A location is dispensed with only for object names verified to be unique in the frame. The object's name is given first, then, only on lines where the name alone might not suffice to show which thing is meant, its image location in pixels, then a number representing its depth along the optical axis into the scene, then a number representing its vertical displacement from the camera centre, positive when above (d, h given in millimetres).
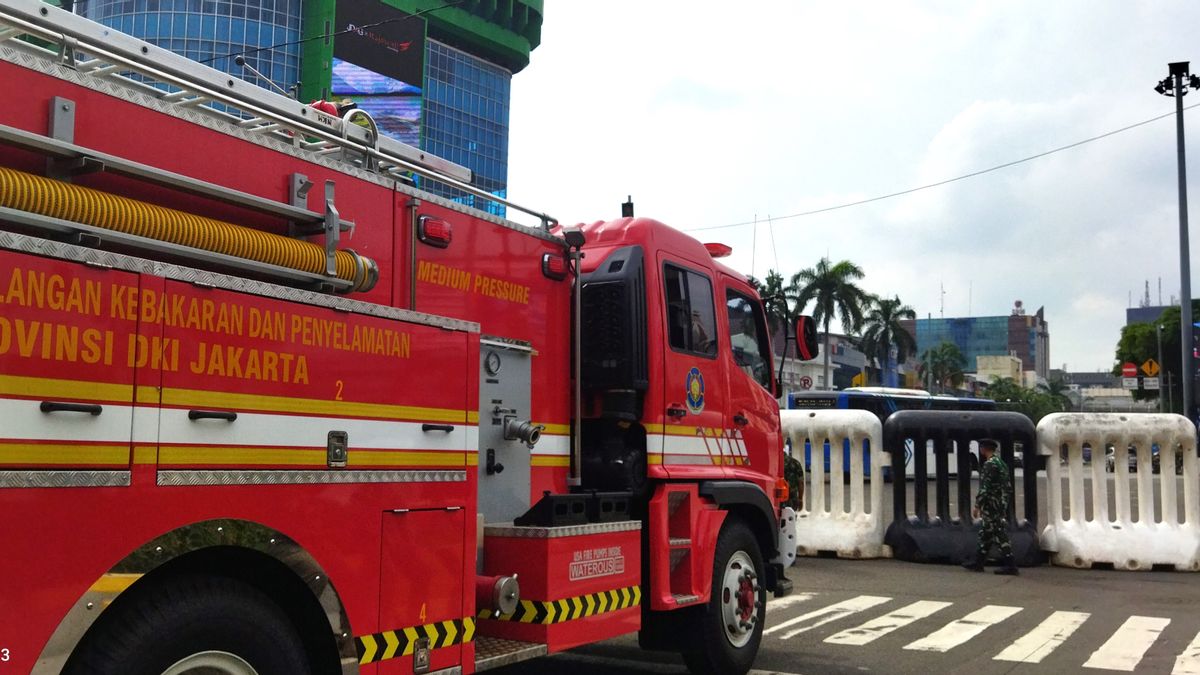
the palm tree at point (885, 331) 78188 +7642
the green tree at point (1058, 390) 140362 +7005
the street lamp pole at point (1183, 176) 27547 +6788
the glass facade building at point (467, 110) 76062 +23767
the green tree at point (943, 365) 110938 +7409
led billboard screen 65125 +22707
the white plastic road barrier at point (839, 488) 14500 -723
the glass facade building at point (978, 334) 196625 +18849
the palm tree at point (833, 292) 60500 +8106
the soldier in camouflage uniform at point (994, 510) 13117 -897
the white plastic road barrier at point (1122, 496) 13508 -744
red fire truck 3352 +115
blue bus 32938 +1107
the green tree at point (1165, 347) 68938 +6459
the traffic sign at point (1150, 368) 36000 +2356
